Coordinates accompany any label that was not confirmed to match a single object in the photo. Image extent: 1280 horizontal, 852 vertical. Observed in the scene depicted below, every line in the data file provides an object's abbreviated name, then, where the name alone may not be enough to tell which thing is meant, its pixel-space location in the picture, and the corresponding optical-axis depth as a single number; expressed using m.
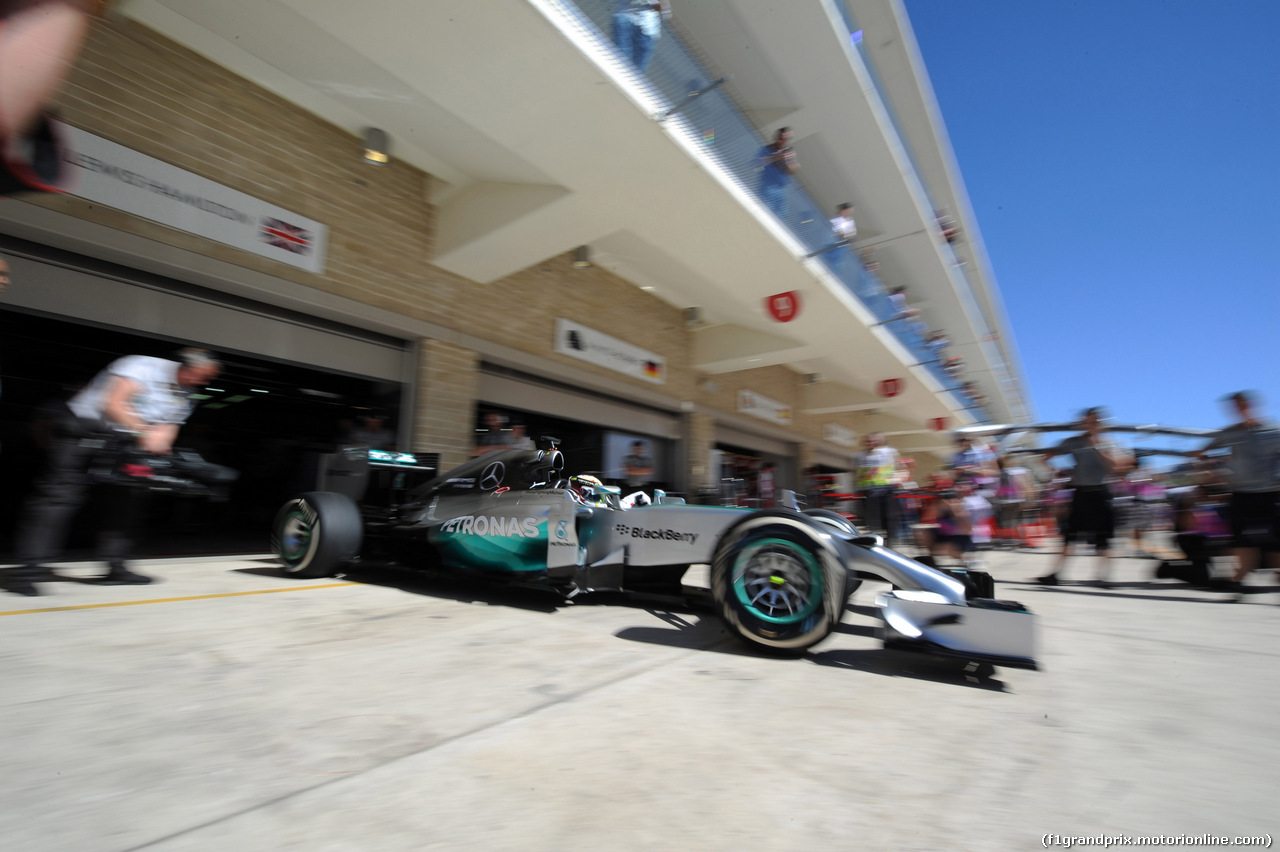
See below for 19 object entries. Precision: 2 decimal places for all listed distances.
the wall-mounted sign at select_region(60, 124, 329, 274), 4.86
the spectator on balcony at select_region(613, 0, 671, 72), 5.38
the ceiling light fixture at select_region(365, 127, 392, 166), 6.51
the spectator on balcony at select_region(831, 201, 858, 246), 10.18
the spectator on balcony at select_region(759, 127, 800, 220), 7.98
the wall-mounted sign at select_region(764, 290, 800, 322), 9.97
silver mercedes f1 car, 2.33
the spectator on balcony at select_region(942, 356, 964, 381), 18.23
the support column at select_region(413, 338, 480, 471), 7.49
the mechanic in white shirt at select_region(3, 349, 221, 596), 3.35
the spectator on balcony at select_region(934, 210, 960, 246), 16.33
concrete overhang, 4.90
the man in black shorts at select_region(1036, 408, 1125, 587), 5.31
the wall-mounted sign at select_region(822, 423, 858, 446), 20.61
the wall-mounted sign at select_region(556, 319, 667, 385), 9.59
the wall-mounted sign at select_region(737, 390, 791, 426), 14.96
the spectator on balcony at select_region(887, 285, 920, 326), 12.69
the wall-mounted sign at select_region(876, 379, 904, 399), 15.74
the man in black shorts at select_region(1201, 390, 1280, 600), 4.69
